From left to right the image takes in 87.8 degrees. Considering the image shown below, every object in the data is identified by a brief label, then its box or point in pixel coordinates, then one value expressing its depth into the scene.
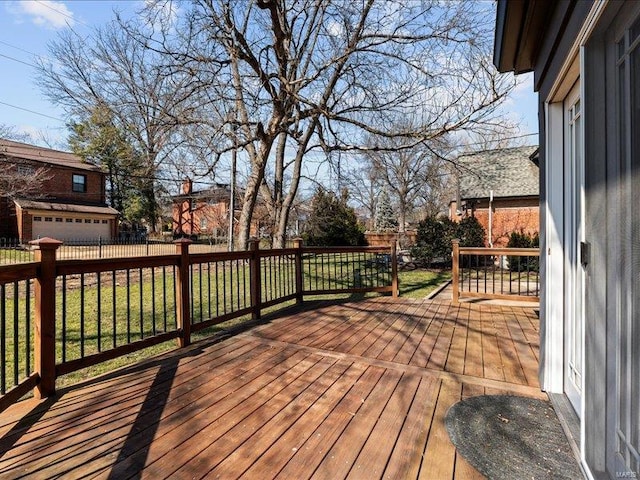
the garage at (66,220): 18.22
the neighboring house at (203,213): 21.62
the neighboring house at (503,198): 12.89
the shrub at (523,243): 10.21
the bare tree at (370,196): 22.23
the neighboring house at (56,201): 18.05
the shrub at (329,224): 16.14
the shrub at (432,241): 10.42
